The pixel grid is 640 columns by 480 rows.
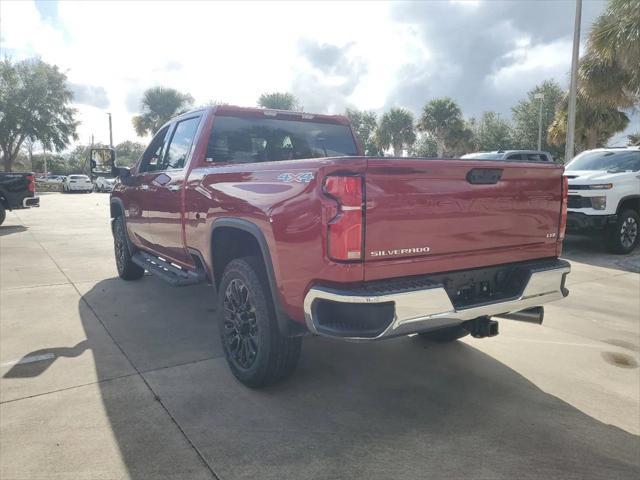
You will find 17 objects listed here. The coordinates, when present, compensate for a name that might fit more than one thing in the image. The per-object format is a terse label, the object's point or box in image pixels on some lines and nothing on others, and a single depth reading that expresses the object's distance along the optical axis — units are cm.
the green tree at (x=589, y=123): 1886
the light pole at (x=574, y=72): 1330
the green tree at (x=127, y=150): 7966
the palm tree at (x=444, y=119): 3606
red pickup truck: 252
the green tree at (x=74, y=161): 8016
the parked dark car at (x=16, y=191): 1246
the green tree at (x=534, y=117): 3884
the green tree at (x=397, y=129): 4216
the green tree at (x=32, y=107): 3428
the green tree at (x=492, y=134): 4291
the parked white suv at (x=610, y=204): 834
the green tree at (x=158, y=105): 4131
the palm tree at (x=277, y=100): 3850
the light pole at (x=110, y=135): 4574
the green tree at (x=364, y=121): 5488
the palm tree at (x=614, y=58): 986
